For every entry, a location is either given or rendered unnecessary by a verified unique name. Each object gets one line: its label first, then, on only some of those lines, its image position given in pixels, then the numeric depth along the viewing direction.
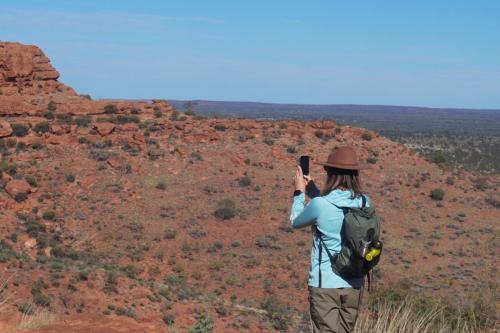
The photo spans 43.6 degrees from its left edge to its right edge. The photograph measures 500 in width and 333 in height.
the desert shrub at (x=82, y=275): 13.42
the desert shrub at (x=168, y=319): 12.01
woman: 4.26
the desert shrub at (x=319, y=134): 30.44
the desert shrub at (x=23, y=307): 8.78
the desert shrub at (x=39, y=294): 11.49
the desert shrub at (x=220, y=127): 30.03
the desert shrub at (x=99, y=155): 25.84
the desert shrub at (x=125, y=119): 29.94
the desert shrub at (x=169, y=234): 20.75
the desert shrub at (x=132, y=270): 15.55
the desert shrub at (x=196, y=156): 26.92
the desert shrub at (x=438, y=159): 31.25
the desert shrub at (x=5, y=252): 13.95
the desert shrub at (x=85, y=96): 32.46
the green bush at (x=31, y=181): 22.95
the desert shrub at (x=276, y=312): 12.75
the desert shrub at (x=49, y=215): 21.19
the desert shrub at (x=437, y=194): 25.89
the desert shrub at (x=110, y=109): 30.27
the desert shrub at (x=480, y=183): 27.91
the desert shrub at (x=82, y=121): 28.48
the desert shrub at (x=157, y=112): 31.16
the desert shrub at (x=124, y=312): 12.14
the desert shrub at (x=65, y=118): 28.36
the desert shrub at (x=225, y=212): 22.44
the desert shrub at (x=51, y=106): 29.34
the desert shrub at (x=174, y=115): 30.84
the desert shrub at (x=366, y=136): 31.15
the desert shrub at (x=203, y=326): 6.24
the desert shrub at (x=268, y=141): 29.17
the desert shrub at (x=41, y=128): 27.00
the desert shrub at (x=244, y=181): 25.20
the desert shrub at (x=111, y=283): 13.30
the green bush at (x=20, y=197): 21.57
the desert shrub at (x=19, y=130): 26.44
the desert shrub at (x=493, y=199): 26.06
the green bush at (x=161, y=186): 24.36
